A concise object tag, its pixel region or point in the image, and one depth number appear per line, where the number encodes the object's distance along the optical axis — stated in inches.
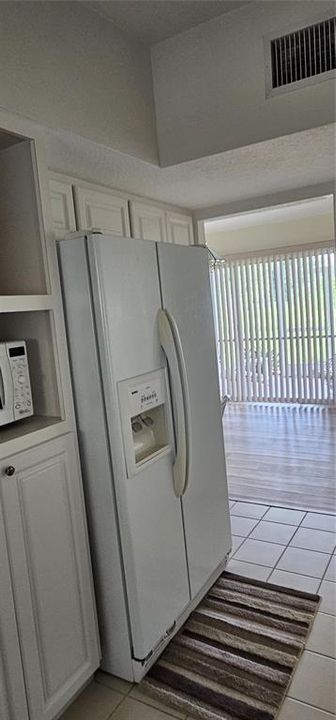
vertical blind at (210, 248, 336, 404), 235.6
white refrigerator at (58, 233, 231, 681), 66.2
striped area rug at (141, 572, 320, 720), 67.2
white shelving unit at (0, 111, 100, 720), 57.3
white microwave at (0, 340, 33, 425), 60.0
